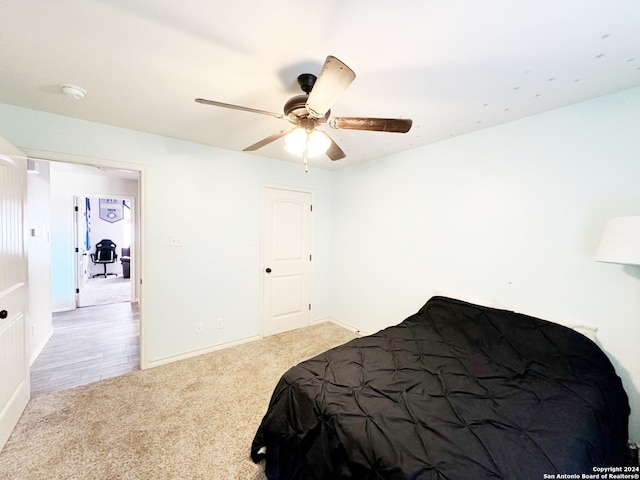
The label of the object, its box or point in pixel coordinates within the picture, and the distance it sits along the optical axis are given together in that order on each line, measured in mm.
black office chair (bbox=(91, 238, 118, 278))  7664
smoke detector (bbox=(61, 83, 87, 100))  1771
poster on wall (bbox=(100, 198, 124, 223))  8133
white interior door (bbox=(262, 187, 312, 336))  3516
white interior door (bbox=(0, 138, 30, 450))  1704
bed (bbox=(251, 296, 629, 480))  1039
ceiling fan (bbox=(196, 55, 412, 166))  1339
